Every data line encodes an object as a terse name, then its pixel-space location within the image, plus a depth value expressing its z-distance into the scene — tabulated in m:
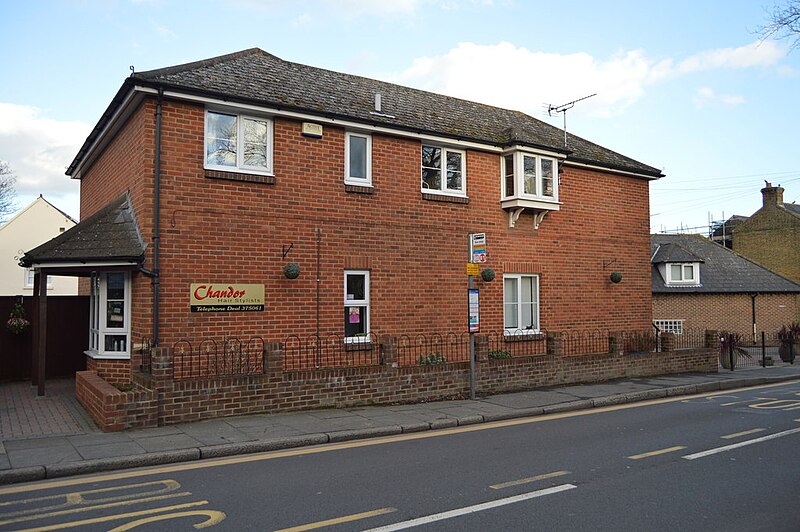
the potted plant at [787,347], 22.23
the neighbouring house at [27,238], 40.62
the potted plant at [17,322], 14.46
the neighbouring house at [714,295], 31.73
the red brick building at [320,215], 11.62
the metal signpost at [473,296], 12.24
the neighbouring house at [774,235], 39.81
